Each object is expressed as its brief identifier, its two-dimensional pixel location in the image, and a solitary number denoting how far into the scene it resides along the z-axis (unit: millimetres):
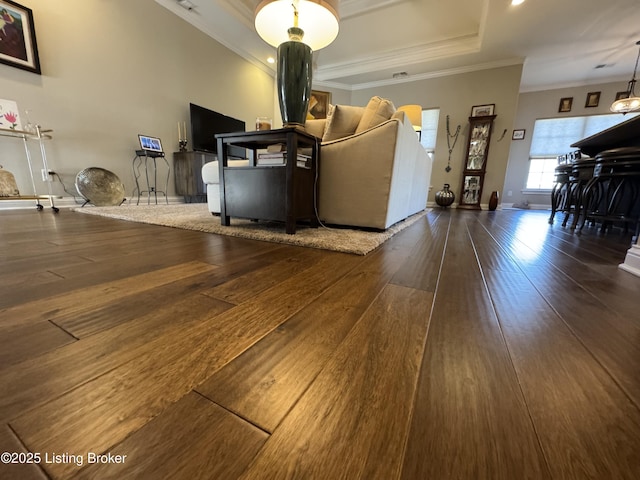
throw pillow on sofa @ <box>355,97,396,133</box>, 1637
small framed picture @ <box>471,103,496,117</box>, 4648
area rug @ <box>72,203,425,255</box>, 1270
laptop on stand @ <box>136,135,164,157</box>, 3270
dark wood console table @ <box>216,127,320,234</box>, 1393
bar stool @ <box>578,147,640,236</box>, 1860
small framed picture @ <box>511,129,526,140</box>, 5875
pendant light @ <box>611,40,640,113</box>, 4148
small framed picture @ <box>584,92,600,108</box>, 5266
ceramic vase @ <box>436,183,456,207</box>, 4789
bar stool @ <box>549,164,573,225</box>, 2688
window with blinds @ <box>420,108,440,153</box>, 5180
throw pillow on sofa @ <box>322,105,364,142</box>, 1742
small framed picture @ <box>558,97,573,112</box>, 5453
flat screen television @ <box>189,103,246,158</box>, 3863
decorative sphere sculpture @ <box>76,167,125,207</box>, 2752
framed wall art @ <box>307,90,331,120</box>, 5504
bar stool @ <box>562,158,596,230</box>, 2293
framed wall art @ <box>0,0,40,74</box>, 2340
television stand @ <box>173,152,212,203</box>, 3648
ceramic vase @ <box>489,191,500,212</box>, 4731
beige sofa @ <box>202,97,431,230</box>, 1558
